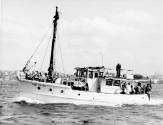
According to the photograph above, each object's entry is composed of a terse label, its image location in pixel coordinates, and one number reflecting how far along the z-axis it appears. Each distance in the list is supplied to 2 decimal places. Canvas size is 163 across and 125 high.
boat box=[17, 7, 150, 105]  37.19
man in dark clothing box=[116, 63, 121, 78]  43.10
